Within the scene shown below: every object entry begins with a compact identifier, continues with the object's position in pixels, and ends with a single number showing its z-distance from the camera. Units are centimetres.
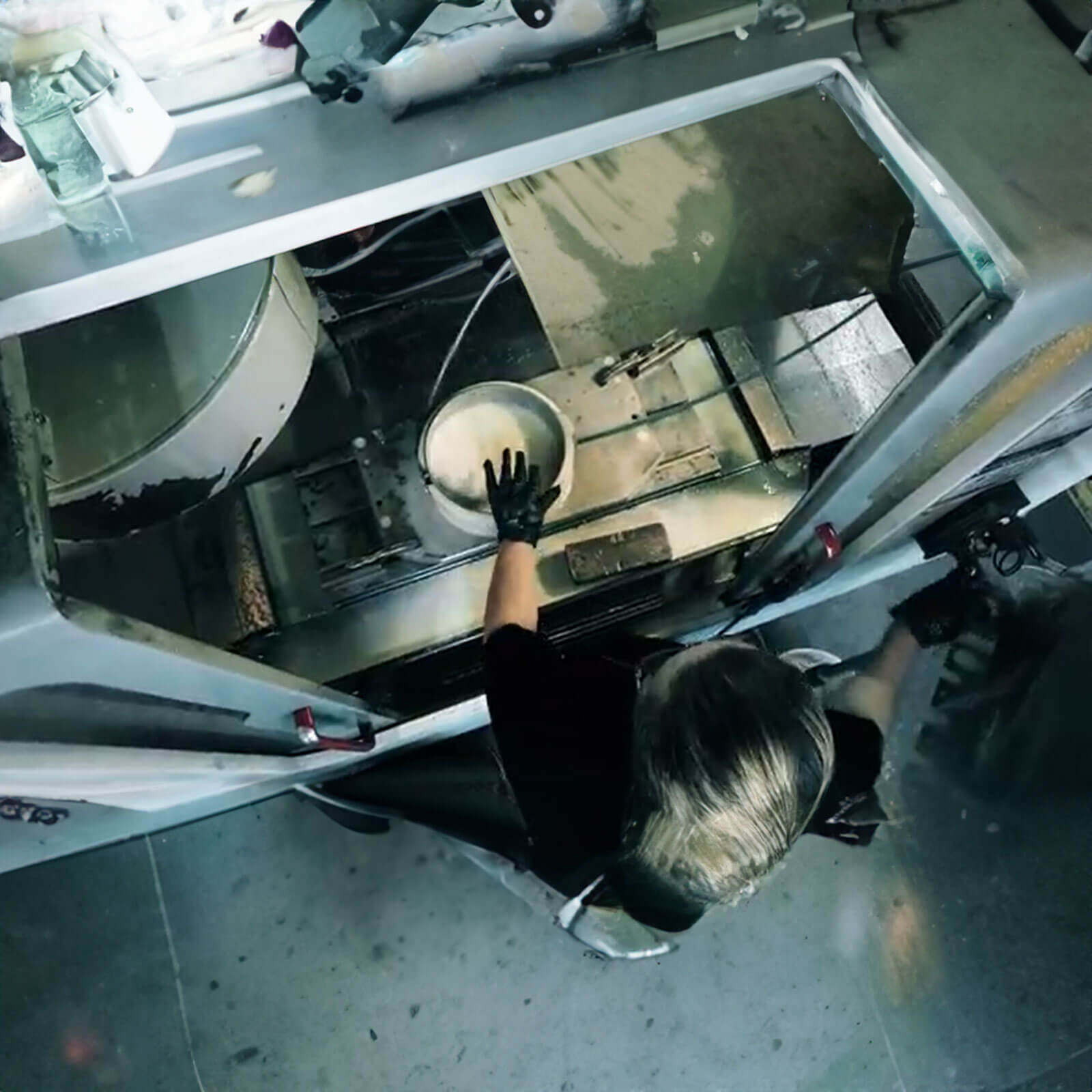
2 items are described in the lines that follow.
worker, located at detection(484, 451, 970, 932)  98
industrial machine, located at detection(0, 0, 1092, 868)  61
